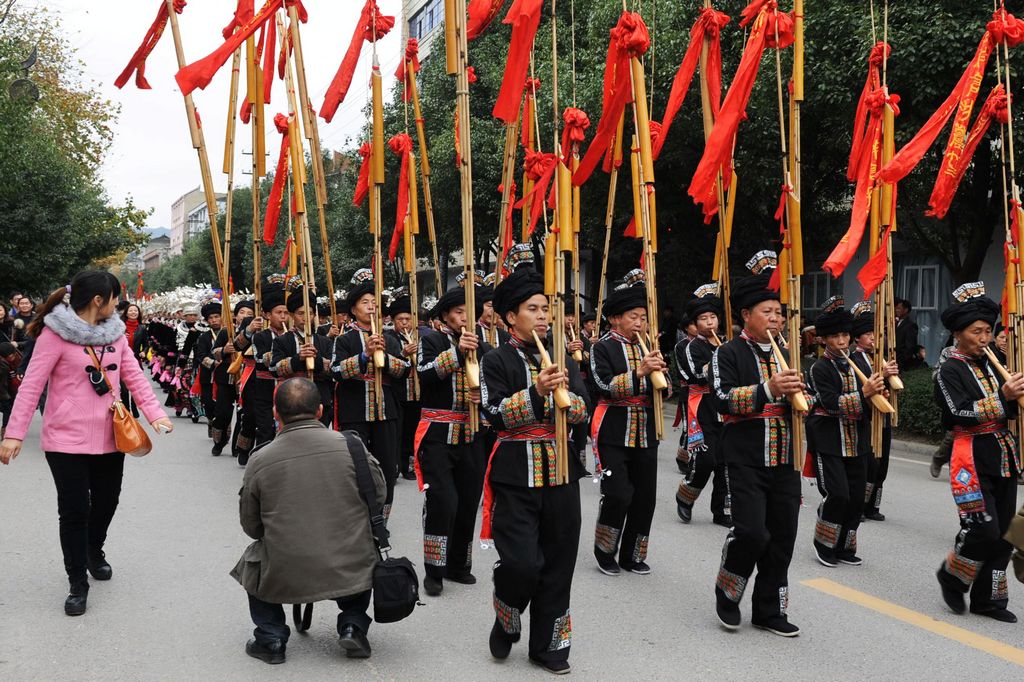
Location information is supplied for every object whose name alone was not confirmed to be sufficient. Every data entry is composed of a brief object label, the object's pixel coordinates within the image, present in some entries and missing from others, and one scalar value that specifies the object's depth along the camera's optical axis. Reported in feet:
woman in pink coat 17.10
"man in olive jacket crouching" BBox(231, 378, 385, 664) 14.06
